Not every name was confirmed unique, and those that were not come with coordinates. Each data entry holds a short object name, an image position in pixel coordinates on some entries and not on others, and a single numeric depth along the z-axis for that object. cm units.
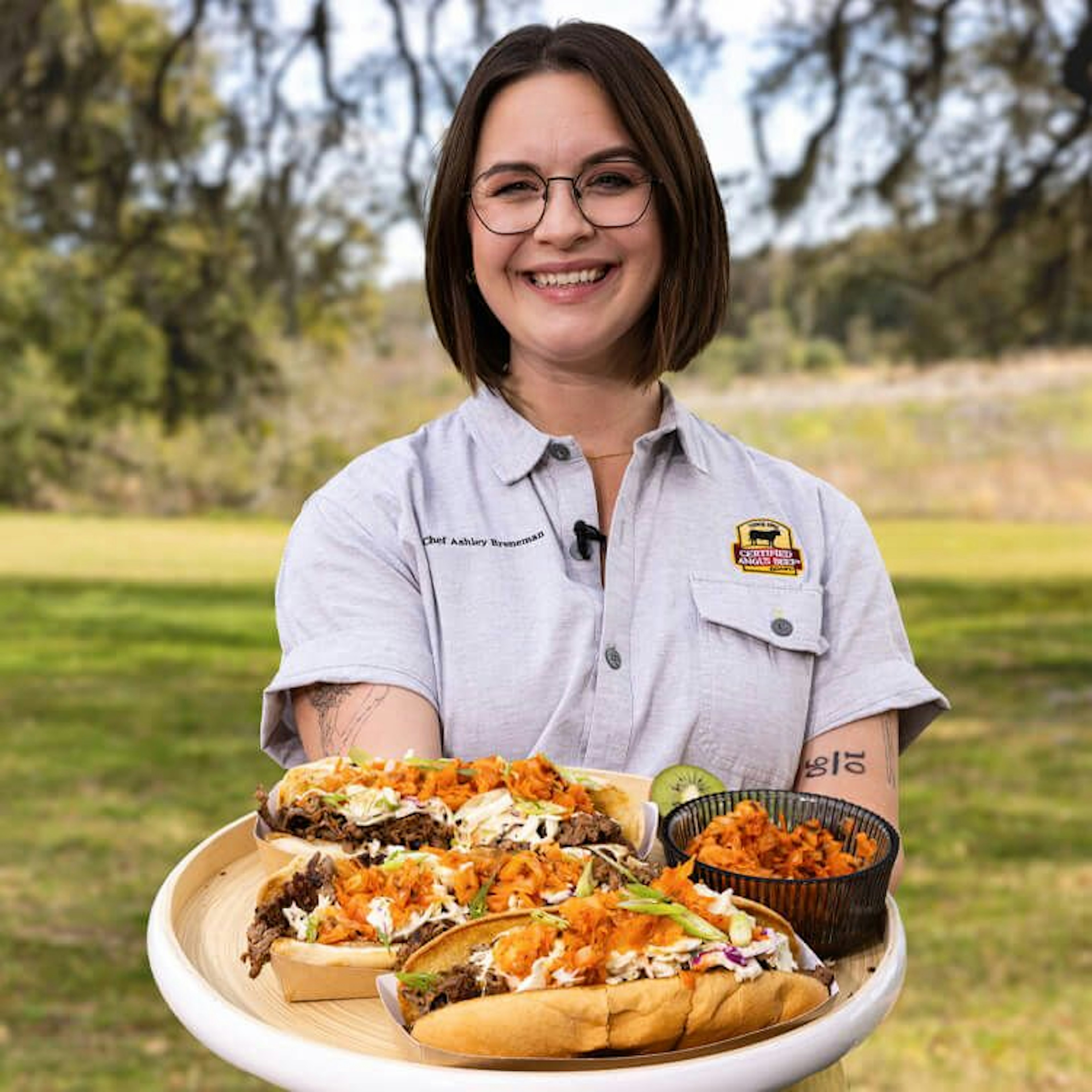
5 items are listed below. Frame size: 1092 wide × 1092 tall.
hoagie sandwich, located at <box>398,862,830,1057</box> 129
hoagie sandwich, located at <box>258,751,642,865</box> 167
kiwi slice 183
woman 194
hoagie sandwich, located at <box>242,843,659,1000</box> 147
